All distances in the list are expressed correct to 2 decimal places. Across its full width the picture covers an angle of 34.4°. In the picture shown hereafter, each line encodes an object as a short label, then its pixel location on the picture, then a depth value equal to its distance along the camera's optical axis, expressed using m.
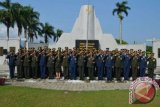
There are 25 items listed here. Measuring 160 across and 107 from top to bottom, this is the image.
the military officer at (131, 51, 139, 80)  12.70
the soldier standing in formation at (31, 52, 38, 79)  12.73
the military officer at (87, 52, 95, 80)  12.63
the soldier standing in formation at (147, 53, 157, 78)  12.80
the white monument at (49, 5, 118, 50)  25.27
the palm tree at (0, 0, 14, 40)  30.37
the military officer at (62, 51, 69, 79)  12.61
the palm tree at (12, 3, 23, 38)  31.13
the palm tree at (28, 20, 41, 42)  38.29
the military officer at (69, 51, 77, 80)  12.60
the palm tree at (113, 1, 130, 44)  35.70
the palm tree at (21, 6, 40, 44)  32.47
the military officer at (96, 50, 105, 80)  12.82
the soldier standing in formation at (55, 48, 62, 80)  12.73
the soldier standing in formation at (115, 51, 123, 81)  12.64
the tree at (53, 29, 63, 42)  50.50
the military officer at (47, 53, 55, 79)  12.73
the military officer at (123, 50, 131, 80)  12.75
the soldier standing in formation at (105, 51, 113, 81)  12.65
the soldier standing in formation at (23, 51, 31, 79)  12.72
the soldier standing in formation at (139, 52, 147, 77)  12.77
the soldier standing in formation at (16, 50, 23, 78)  12.74
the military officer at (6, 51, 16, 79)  12.86
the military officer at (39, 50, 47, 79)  12.79
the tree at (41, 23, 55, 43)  46.06
